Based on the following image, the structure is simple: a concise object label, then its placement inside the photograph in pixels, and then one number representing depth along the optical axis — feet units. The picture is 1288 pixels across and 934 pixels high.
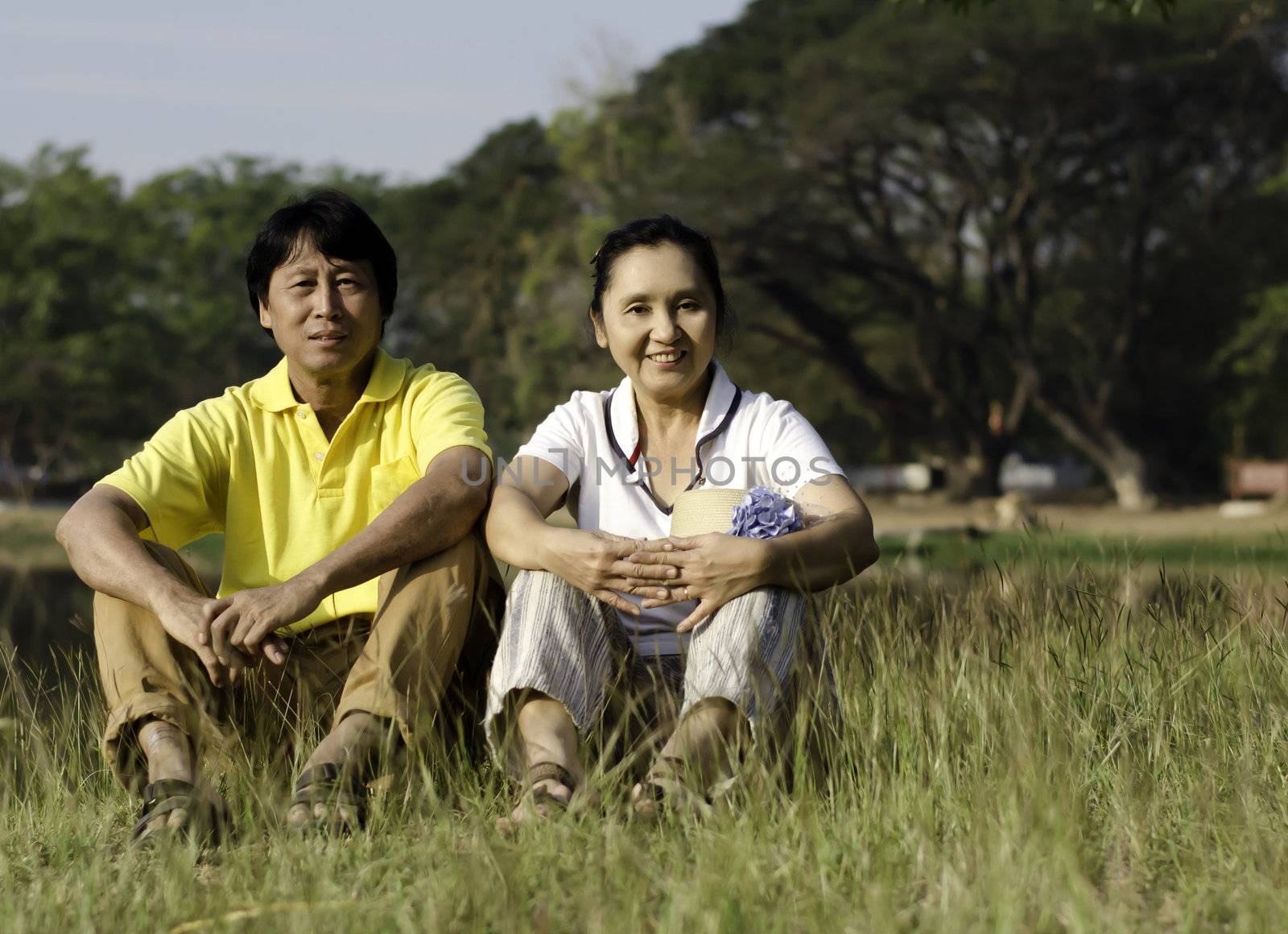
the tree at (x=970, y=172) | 71.92
